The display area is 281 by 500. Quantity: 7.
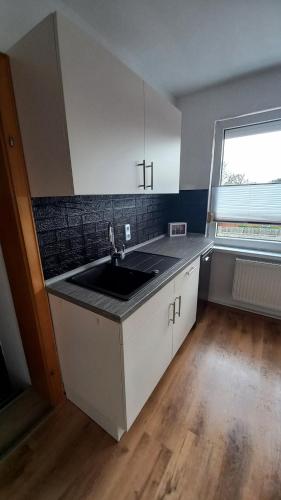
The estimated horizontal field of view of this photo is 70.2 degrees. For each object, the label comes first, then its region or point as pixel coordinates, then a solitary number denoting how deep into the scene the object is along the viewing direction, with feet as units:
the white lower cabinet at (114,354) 3.28
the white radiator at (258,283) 6.89
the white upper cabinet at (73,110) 2.63
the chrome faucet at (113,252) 5.00
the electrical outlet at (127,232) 6.03
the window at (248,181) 6.62
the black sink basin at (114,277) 4.43
